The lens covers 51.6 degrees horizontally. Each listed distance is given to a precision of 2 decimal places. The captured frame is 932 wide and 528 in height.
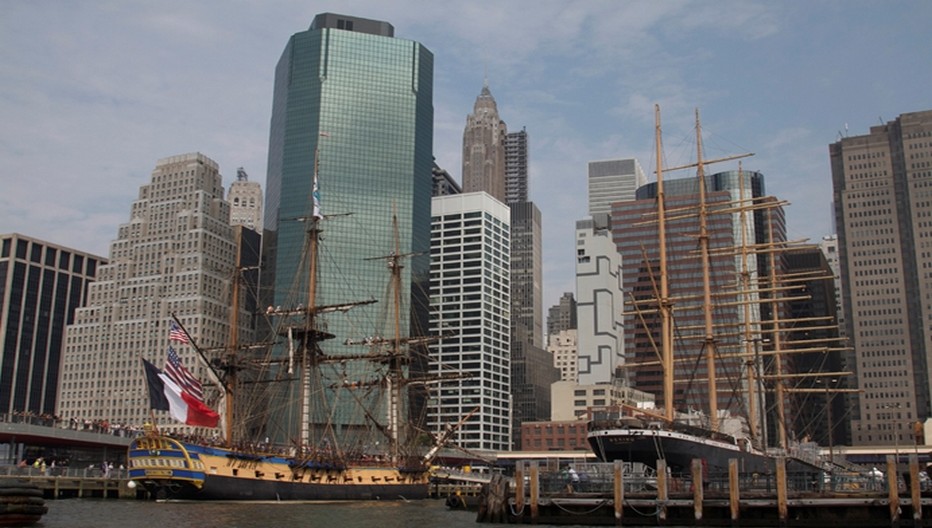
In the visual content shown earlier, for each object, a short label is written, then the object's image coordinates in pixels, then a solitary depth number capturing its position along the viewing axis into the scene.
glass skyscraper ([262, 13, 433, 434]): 178.12
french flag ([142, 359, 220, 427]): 68.94
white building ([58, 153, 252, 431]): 187.75
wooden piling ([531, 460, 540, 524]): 47.78
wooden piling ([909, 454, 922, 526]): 42.75
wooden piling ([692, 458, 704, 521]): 44.91
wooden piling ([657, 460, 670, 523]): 46.03
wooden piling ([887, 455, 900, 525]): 43.03
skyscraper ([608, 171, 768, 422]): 176.38
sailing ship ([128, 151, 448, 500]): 70.06
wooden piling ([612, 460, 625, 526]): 46.22
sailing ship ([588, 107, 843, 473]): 72.19
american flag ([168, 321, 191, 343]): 73.00
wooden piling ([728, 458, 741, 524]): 44.44
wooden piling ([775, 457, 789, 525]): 44.03
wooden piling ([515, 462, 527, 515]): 48.22
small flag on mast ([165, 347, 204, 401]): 69.56
